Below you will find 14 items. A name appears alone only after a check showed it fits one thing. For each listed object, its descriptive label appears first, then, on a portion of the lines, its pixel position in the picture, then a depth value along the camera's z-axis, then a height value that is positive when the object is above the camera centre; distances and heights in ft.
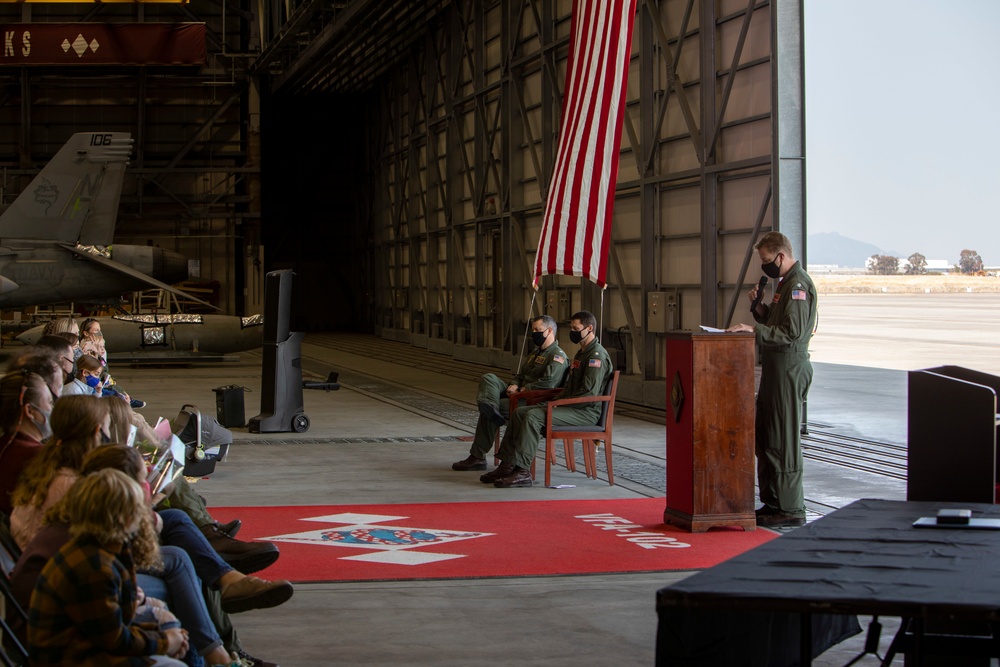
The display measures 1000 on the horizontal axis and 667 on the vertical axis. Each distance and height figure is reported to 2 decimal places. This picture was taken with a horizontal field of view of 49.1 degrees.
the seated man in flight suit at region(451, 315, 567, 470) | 27.68 -2.12
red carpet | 18.08 -4.40
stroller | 26.48 -3.38
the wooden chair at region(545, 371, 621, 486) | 25.20 -2.98
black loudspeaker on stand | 35.01 -2.14
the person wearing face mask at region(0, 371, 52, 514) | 13.32 -1.49
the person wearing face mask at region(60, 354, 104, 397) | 26.21 -1.67
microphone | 21.51 +0.16
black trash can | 36.47 -3.46
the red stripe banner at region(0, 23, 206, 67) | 87.51 +20.98
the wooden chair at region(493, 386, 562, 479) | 27.43 -2.39
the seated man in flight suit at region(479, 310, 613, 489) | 25.54 -2.63
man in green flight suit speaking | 21.07 -1.63
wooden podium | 20.58 -2.47
